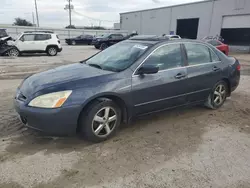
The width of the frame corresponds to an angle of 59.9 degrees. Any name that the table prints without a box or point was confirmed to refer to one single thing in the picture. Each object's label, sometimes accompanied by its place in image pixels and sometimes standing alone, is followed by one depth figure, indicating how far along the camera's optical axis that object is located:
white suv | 14.43
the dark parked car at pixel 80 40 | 29.37
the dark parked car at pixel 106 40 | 22.44
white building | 23.66
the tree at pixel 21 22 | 61.70
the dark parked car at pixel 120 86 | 2.96
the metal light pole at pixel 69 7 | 60.69
